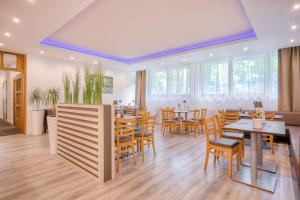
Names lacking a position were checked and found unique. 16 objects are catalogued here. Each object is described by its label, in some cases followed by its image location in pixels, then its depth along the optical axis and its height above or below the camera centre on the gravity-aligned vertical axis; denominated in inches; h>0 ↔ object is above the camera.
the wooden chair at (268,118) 149.8 -18.6
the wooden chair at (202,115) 231.9 -23.8
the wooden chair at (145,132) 125.8 -26.9
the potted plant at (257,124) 94.3 -14.6
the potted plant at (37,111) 214.1 -14.5
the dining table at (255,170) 87.6 -44.8
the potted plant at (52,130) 139.5 -27.1
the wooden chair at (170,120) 223.0 -29.0
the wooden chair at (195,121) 220.1 -30.5
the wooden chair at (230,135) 118.0 -28.0
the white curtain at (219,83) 213.0 +26.1
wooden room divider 92.5 -24.6
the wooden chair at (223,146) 99.2 -30.1
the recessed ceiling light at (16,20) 124.8 +65.0
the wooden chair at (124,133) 107.3 -23.0
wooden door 225.1 -5.3
